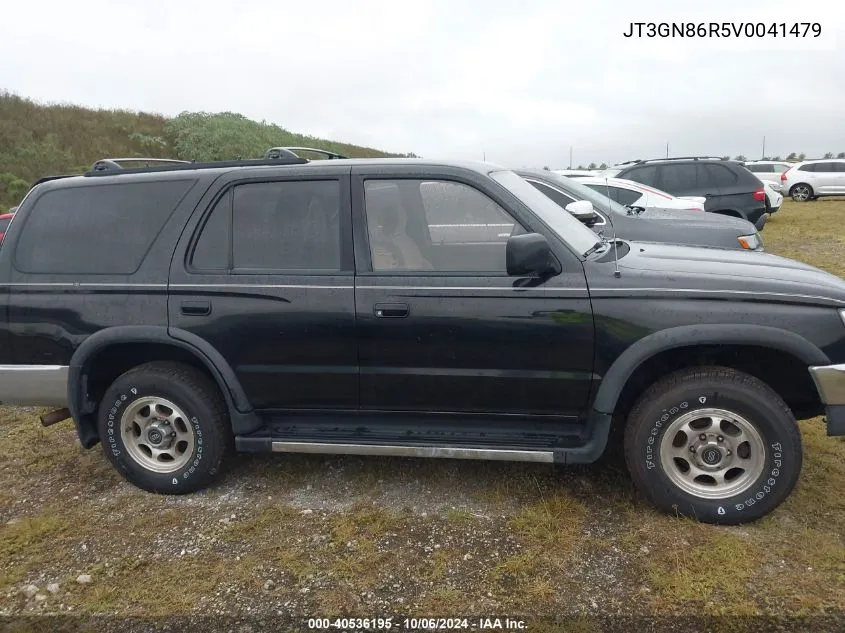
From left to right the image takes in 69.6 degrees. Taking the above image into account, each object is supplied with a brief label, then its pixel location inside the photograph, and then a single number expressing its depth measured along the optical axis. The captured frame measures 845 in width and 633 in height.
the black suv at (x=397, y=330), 3.00
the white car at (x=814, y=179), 21.28
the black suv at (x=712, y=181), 10.98
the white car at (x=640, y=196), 8.49
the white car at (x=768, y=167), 25.01
